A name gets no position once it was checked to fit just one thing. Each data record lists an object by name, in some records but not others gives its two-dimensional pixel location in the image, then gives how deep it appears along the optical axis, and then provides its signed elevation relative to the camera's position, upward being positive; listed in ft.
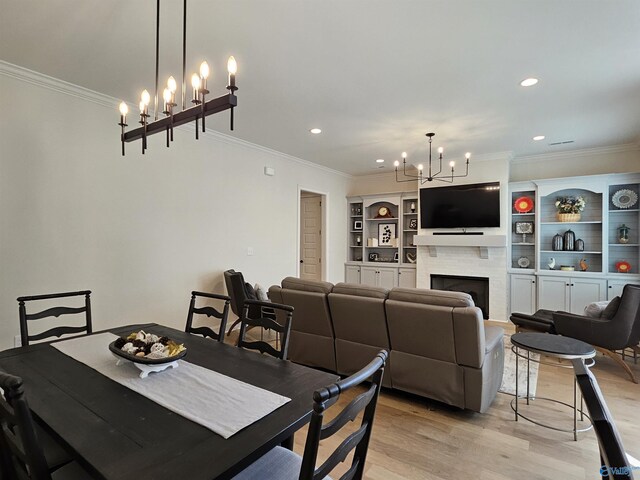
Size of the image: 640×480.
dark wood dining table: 3.24 -2.06
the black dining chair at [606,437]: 2.60 -1.50
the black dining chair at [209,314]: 7.28 -1.60
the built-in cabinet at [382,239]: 23.04 +0.32
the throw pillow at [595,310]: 11.63 -2.24
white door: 23.56 +0.44
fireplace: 19.77 -2.52
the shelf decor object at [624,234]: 16.83 +0.53
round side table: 7.80 -2.44
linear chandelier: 5.44 +2.35
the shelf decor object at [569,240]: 17.98 +0.23
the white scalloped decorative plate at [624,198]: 16.65 +2.28
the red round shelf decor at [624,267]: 16.72 -1.09
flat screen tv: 19.01 +2.22
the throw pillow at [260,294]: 14.24 -2.13
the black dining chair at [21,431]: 2.99 -1.75
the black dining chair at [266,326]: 6.16 -1.61
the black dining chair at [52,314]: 7.01 -1.56
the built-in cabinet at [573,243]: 16.69 +0.07
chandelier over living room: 19.92 +4.12
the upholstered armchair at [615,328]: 10.72 -2.71
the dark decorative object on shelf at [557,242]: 18.28 +0.10
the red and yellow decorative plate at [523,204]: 19.10 +2.24
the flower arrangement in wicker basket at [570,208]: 17.65 +1.88
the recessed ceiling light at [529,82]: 10.10 +4.87
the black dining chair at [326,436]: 2.89 -1.97
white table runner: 4.04 -2.03
